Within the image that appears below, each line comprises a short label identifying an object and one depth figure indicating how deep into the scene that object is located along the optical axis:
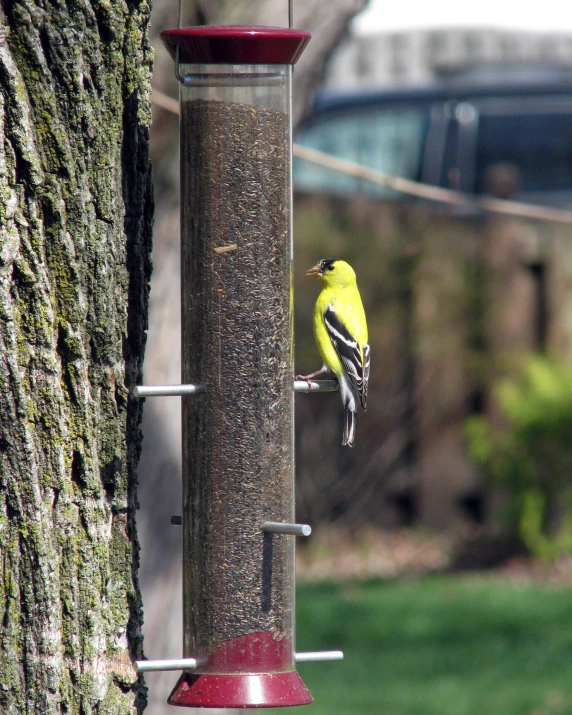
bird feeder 5.98
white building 48.34
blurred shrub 17.89
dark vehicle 19.52
